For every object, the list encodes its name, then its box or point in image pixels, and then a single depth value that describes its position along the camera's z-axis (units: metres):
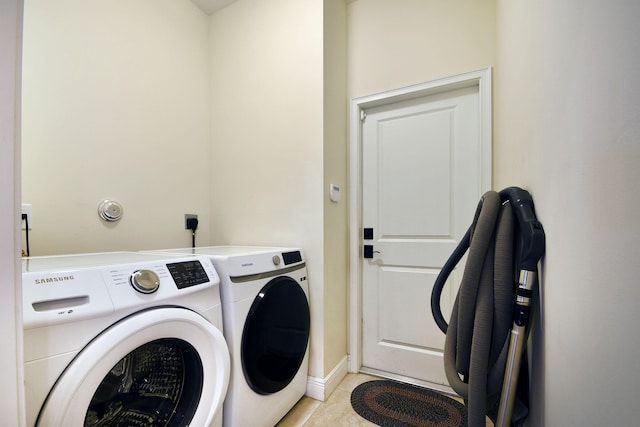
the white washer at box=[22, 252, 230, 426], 0.61
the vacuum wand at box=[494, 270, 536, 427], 0.66
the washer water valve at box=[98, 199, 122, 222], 1.44
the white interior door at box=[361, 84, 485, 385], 1.69
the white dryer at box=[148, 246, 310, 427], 1.08
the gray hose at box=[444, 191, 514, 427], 0.68
